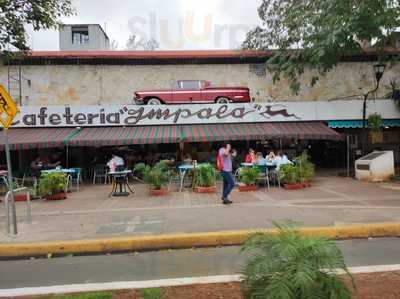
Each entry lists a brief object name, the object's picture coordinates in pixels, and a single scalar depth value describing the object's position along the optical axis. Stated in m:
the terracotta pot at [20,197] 13.69
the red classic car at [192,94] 19.25
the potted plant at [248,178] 13.56
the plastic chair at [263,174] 14.42
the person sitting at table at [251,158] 15.86
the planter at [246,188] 13.56
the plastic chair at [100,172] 18.05
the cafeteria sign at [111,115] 18.89
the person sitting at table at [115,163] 15.11
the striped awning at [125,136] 17.12
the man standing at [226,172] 10.94
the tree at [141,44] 53.09
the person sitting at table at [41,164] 16.74
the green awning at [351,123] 20.06
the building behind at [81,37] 40.38
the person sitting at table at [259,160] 15.05
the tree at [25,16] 7.89
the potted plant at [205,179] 13.41
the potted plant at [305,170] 14.17
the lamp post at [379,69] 17.55
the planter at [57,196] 13.09
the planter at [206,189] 13.46
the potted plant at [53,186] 12.83
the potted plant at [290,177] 13.88
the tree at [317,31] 13.74
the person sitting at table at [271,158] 15.40
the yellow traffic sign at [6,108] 7.98
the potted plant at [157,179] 13.22
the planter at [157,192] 13.30
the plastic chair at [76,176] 15.96
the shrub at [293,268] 3.19
